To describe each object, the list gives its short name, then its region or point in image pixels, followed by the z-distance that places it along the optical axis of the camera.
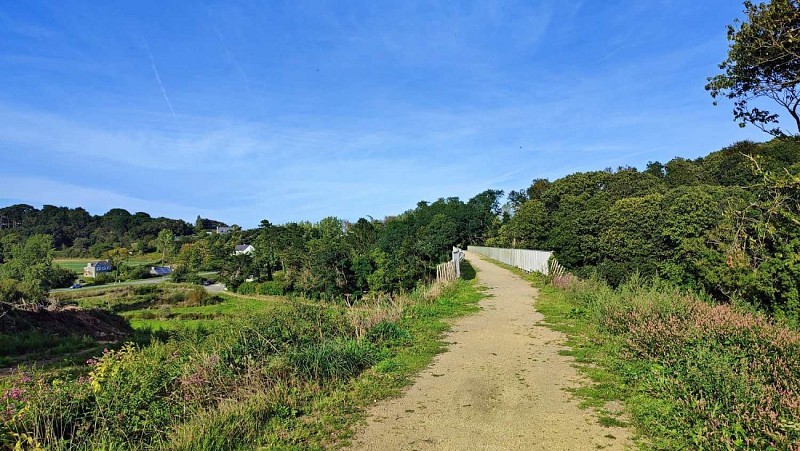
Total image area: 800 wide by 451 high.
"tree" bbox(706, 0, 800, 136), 6.43
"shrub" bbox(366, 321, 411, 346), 9.12
